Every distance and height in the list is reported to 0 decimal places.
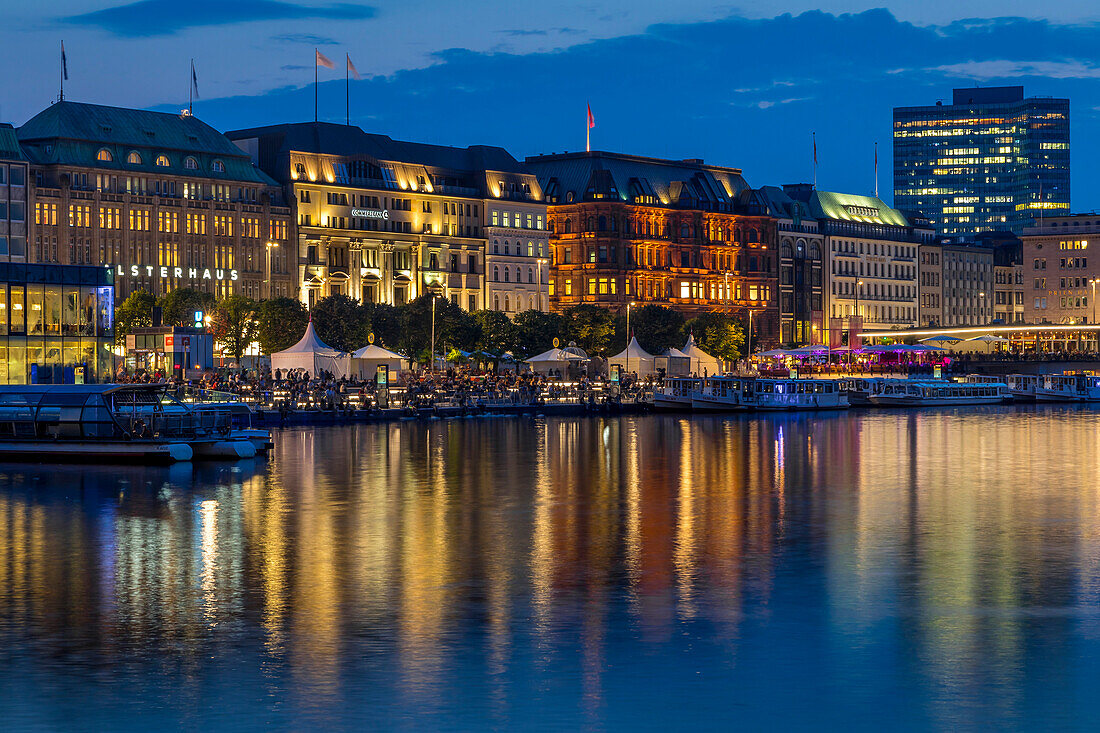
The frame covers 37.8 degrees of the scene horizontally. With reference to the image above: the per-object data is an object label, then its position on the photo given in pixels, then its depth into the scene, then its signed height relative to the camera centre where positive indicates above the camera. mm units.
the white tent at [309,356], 121875 +1782
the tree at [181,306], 148250 +6914
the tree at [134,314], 146375 +6118
